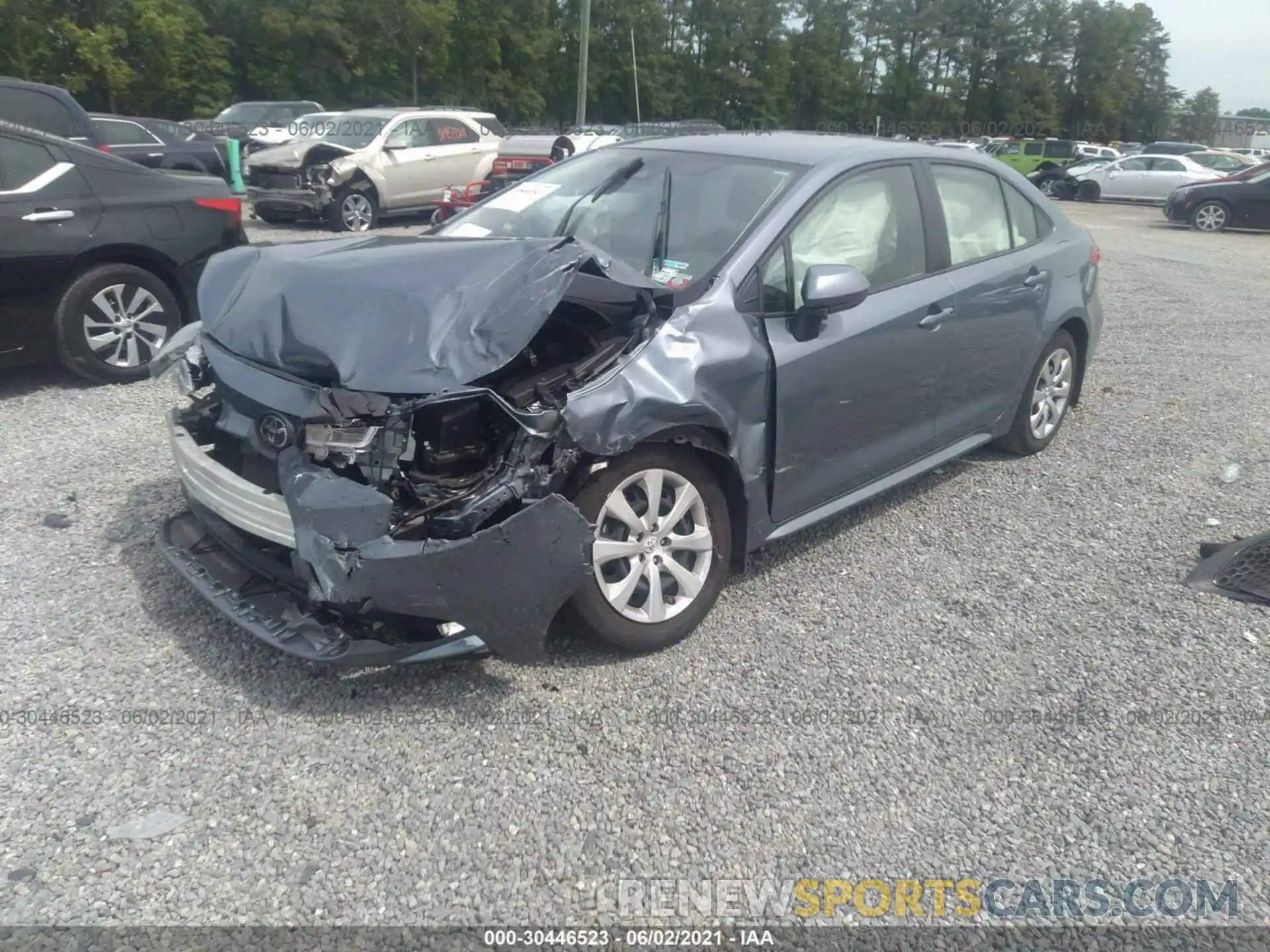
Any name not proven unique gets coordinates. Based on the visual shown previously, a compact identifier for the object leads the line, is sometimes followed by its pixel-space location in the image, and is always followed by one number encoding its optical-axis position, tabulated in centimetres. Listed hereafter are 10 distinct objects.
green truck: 3406
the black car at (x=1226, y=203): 1900
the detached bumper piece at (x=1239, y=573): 413
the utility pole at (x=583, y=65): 2553
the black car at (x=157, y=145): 1393
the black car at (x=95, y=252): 582
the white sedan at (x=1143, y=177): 2659
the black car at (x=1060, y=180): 2842
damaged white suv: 1426
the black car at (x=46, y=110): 797
